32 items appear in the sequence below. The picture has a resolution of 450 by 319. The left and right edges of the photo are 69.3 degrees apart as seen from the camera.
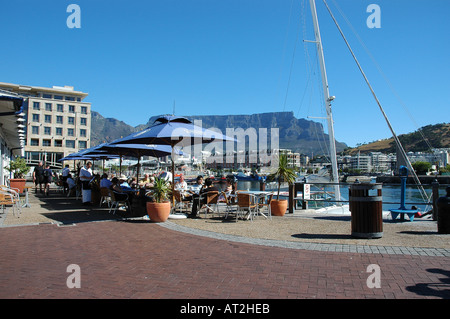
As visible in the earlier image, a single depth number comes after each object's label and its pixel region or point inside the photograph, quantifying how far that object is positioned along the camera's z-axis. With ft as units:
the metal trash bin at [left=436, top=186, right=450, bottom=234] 22.63
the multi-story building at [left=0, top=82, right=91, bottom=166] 231.71
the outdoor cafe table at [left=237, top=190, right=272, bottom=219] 30.33
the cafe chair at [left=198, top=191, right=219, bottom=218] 30.99
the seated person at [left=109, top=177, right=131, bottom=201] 32.43
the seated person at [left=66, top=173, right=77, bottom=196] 56.50
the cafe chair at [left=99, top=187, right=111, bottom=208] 36.94
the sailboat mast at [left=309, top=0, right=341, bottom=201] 54.49
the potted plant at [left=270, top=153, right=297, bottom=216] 32.89
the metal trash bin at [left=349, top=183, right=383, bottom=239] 21.27
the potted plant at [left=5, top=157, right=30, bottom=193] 67.62
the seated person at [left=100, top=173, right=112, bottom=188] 38.19
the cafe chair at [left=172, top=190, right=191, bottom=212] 31.88
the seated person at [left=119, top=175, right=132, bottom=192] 35.04
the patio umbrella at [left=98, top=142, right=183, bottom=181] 41.12
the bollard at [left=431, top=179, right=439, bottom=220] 27.94
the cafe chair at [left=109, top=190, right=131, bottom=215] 32.40
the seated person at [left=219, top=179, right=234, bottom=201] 33.94
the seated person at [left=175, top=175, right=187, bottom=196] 32.94
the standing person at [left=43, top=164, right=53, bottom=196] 58.78
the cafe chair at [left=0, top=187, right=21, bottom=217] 27.86
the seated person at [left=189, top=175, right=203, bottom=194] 35.52
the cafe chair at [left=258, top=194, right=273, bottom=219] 30.60
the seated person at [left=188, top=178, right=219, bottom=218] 31.40
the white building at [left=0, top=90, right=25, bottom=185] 28.65
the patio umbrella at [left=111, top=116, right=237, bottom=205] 29.07
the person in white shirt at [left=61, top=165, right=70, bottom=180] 63.83
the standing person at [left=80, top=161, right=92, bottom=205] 40.81
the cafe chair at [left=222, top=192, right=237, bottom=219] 31.32
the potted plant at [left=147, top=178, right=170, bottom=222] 27.68
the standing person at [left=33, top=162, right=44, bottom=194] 60.54
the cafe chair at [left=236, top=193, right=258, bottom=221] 28.96
